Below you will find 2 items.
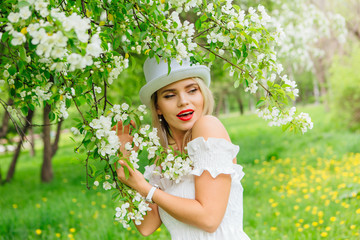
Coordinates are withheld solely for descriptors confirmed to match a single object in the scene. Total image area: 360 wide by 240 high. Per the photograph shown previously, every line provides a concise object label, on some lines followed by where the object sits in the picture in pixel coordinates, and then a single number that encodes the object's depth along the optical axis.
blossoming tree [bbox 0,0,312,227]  1.62
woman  1.83
